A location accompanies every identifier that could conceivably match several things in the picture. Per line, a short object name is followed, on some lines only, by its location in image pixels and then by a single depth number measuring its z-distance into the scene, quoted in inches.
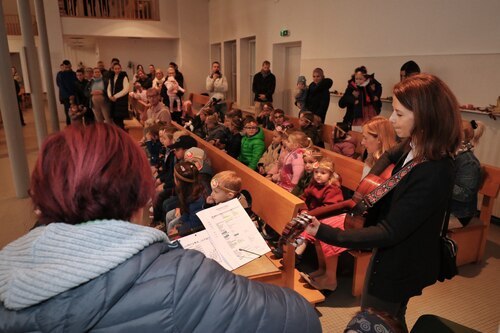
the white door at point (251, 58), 431.5
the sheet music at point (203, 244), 70.5
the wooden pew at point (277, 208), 86.4
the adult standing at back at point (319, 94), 243.8
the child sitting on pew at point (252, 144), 189.3
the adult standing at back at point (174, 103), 315.3
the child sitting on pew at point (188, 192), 117.7
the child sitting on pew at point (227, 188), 107.1
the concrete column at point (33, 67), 221.1
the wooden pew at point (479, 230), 124.0
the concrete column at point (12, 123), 178.5
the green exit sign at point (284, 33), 332.5
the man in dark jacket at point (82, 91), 364.2
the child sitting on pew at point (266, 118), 252.6
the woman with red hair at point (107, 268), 28.7
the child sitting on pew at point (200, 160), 145.6
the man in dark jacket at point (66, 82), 354.3
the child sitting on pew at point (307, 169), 131.2
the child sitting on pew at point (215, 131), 203.8
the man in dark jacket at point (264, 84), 319.6
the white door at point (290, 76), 349.1
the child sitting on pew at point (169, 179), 152.1
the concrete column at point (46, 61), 331.3
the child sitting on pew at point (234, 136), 202.8
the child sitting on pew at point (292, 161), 141.4
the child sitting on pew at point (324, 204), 106.7
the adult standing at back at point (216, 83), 345.1
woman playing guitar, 54.8
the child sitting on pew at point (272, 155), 174.1
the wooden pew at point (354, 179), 109.5
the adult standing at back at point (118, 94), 325.4
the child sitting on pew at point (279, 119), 206.9
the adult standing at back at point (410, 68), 189.3
